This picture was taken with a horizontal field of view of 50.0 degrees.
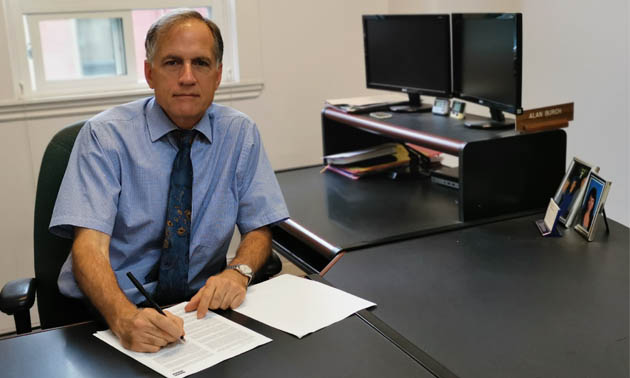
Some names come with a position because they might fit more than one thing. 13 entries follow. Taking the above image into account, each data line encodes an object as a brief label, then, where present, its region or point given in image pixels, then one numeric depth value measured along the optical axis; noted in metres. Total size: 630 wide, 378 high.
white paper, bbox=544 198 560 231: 1.84
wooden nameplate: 1.99
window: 2.82
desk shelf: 1.96
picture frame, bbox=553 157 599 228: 1.87
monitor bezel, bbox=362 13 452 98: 2.31
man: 1.53
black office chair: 1.64
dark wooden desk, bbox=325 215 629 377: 1.20
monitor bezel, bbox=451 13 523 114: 1.94
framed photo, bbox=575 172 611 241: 1.77
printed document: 1.16
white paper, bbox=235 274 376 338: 1.31
